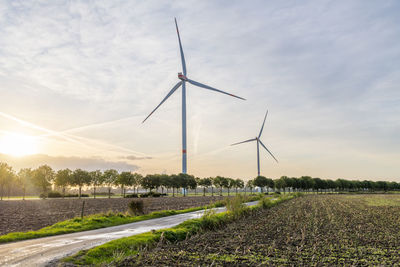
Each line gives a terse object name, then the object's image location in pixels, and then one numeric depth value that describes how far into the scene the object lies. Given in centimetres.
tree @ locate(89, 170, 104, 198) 16098
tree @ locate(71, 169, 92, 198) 15238
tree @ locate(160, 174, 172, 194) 16038
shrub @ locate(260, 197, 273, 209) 5527
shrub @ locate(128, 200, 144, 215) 4469
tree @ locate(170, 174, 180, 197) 16350
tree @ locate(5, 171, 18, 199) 16525
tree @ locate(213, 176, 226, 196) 19462
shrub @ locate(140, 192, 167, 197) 13475
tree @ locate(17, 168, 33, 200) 15799
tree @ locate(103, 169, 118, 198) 16400
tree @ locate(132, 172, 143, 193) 16162
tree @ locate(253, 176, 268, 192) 19162
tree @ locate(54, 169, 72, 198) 15184
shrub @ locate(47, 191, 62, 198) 14289
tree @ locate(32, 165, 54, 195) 15338
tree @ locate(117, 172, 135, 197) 15188
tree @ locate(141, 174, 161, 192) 15788
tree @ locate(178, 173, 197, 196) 16625
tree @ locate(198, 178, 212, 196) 19175
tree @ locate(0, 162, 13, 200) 15661
